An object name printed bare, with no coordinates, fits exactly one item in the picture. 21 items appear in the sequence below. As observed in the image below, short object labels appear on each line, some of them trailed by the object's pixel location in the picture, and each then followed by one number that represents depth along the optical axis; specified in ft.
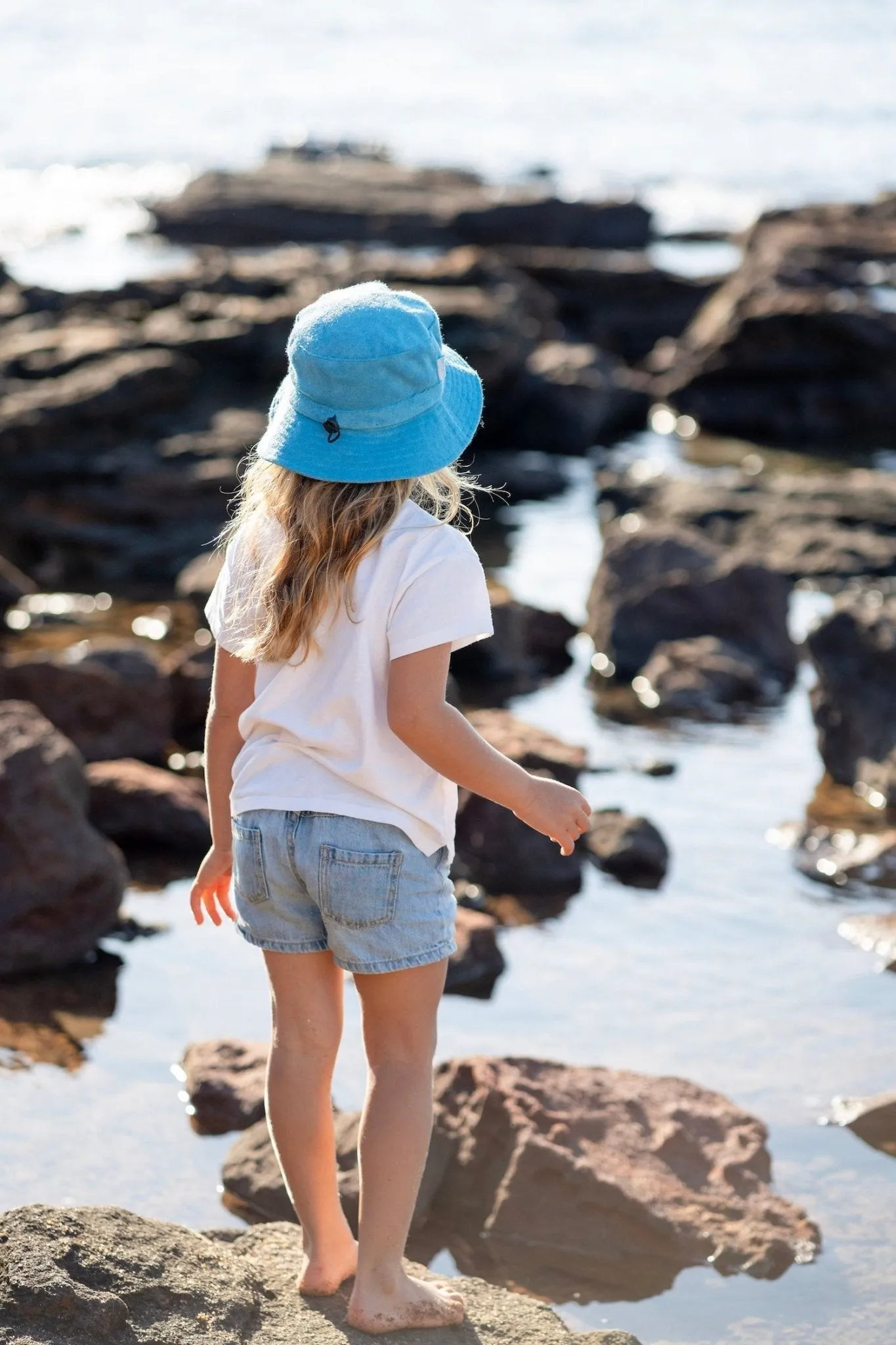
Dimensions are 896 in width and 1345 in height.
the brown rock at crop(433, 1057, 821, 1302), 20.15
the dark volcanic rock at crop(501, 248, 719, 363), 100.89
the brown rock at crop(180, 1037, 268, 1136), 22.79
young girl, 14.97
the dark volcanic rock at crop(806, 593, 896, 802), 37.14
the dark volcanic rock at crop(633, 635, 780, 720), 42.47
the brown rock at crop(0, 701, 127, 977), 27.45
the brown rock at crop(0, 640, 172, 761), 36.96
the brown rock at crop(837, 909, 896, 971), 28.32
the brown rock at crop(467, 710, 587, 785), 34.37
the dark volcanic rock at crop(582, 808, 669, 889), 32.04
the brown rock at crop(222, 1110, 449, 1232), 20.47
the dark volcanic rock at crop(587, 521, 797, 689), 45.80
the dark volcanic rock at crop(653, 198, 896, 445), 81.56
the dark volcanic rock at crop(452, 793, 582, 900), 31.83
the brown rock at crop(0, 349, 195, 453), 59.31
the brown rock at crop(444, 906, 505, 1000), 27.53
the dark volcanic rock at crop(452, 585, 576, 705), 43.91
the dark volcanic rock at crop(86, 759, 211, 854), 32.37
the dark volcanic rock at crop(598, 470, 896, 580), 55.06
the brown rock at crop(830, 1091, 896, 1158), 22.56
